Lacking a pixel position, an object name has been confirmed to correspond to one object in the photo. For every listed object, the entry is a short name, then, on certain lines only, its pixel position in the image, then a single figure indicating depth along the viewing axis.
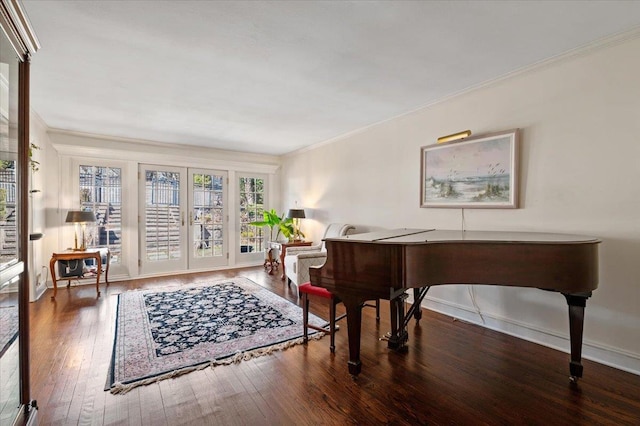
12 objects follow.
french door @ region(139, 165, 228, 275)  5.50
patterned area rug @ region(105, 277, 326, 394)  2.33
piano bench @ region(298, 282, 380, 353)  2.58
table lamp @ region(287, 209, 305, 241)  5.56
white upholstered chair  3.88
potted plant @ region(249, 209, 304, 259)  5.75
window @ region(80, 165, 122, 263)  5.02
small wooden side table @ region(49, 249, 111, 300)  4.16
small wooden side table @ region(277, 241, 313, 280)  5.20
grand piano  1.91
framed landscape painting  2.88
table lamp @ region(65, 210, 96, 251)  4.32
